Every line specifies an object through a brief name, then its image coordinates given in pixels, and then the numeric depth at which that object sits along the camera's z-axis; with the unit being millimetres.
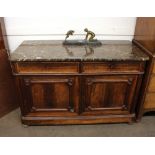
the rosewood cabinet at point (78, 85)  1471
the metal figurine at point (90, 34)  1761
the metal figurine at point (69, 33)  1768
